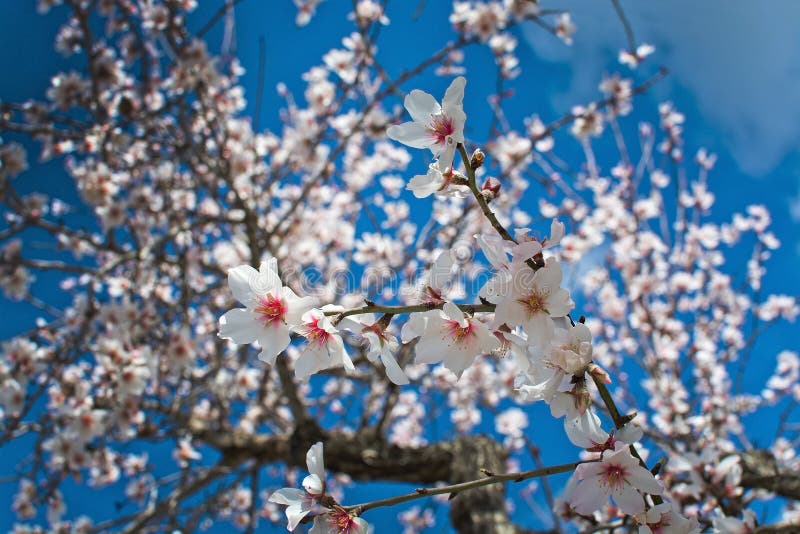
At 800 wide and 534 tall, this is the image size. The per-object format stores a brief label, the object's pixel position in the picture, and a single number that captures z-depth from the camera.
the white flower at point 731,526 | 0.47
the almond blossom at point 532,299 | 0.40
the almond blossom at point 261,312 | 0.42
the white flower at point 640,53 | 2.56
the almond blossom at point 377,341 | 0.41
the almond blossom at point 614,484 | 0.40
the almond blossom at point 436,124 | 0.42
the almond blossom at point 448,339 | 0.42
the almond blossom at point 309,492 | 0.42
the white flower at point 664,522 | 0.40
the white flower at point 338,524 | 0.42
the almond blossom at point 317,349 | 0.42
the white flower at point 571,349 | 0.39
